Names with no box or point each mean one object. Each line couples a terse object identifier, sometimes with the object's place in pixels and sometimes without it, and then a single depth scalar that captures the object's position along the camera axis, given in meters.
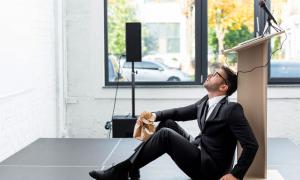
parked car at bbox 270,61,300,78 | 6.41
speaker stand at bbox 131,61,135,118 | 6.01
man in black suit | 3.15
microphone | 2.96
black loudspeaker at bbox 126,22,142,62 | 5.96
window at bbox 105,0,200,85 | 6.50
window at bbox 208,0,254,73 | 6.35
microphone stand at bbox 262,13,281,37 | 3.01
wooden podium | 3.19
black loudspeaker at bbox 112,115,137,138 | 5.75
